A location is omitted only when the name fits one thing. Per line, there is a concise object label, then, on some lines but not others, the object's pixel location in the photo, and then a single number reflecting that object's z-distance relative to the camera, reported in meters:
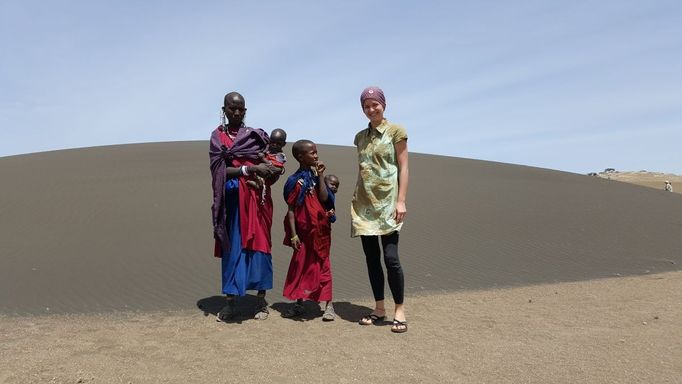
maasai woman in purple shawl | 4.07
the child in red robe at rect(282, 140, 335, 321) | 4.11
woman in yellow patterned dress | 3.78
